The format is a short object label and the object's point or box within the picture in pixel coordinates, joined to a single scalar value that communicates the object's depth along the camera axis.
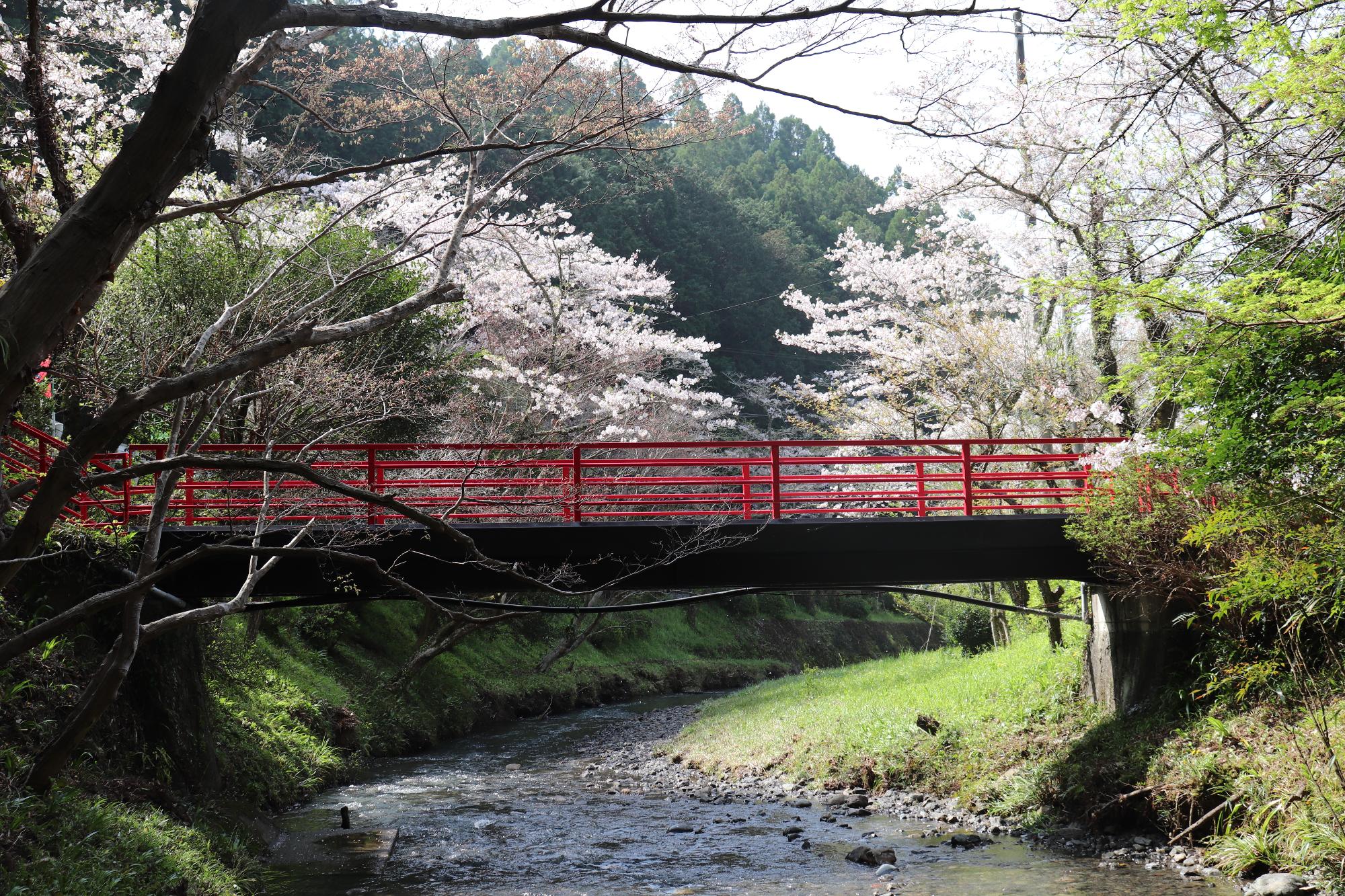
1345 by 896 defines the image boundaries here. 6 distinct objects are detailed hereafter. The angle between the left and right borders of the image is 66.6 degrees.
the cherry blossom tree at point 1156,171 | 7.56
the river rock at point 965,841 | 11.74
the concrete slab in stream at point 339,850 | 11.07
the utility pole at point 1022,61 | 16.41
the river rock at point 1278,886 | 8.41
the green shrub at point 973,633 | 22.27
